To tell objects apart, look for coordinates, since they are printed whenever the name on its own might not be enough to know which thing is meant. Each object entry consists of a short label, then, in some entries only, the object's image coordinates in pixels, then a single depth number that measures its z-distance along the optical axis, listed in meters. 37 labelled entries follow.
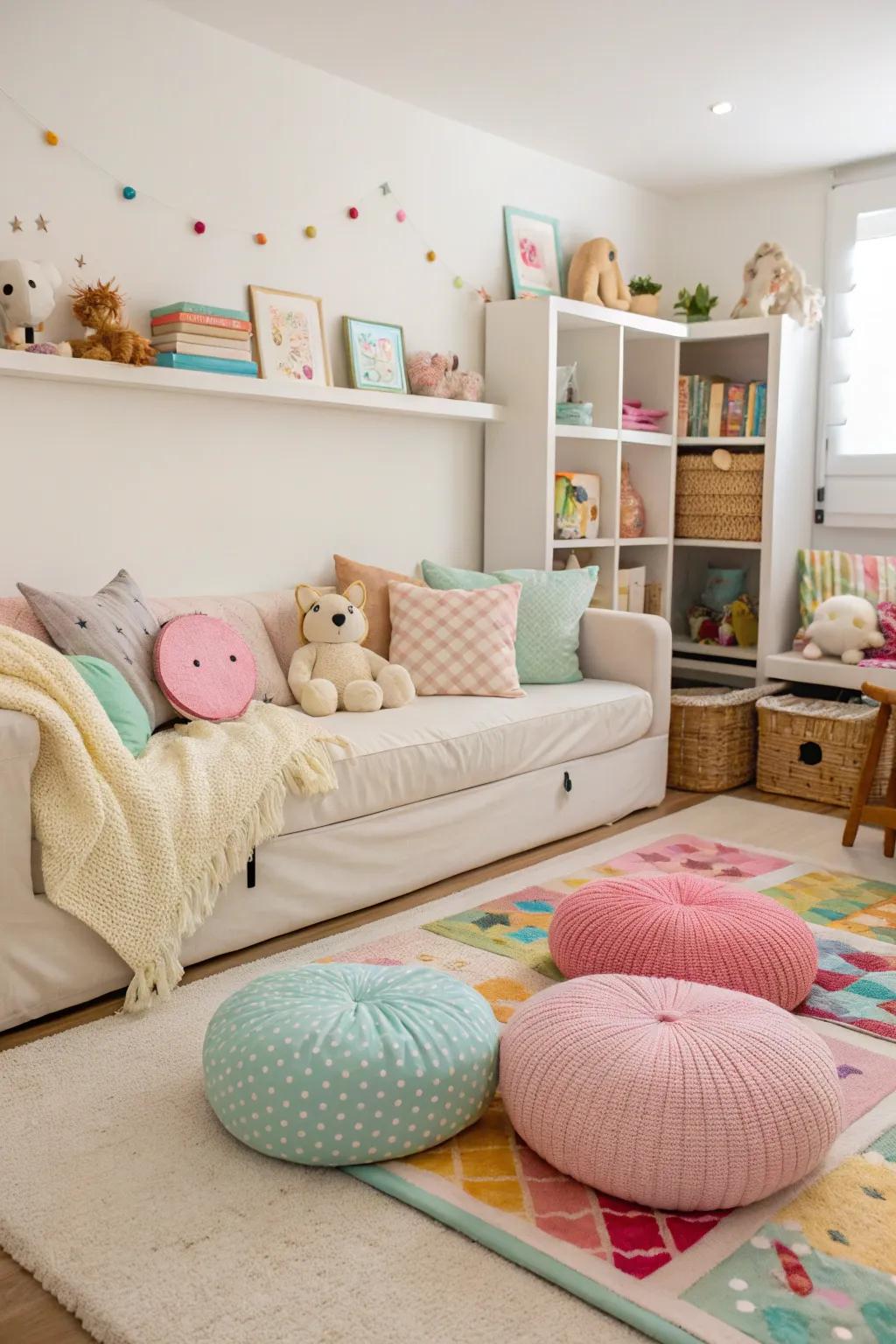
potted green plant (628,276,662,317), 4.66
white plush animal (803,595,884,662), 4.29
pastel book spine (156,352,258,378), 3.15
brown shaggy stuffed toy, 2.98
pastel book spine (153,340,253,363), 3.16
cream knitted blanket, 2.28
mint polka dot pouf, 1.78
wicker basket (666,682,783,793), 4.17
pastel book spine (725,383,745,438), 4.70
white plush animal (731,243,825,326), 4.57
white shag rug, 1.51
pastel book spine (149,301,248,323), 3.15
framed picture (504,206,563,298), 4.34
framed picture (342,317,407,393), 3.75
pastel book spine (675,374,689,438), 4.82
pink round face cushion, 2.88
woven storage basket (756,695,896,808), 3.99
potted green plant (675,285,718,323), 4.86
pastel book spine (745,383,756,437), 4.64
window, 4.54
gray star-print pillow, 2.73
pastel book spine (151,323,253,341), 3.16
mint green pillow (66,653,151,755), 2.57
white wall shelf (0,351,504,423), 2.88
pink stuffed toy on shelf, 3.96
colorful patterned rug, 1.52
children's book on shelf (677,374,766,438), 4.64
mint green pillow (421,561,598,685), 3.84
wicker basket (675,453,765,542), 4.68
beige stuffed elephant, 4.41
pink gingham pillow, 3.54
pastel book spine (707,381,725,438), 4.75
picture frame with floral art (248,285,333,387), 3.49
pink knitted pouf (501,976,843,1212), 1.66
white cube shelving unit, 4.20
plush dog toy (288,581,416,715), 3.27
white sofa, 2.26
